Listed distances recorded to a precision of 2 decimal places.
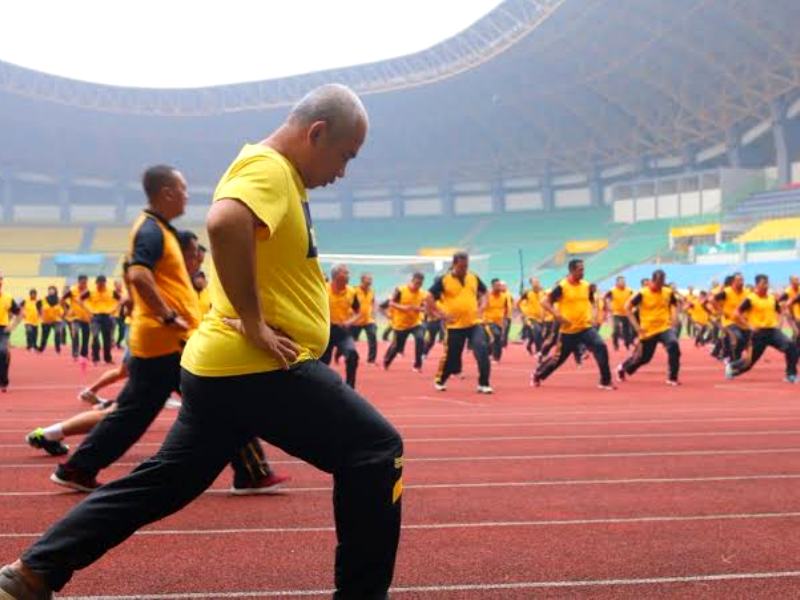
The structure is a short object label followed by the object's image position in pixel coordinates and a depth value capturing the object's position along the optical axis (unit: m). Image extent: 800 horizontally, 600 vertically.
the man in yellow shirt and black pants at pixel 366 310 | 18.80
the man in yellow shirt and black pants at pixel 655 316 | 14.58
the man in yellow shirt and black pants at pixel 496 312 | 20.11
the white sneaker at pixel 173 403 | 11.51
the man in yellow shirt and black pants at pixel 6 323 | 12.95
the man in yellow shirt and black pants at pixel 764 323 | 14.74
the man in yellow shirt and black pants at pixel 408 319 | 18.02
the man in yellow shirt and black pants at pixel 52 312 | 24.95
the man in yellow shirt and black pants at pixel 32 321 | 27.56
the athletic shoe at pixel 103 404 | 9.22
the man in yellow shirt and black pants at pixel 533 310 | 23.41
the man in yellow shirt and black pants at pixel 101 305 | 19.17
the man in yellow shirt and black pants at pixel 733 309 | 15.81
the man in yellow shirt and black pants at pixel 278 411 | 2.94
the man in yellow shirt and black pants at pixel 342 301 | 14.27
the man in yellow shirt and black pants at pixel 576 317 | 14.05
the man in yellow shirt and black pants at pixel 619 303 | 21.57
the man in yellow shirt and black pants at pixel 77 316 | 19.88
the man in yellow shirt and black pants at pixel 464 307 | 13.21
